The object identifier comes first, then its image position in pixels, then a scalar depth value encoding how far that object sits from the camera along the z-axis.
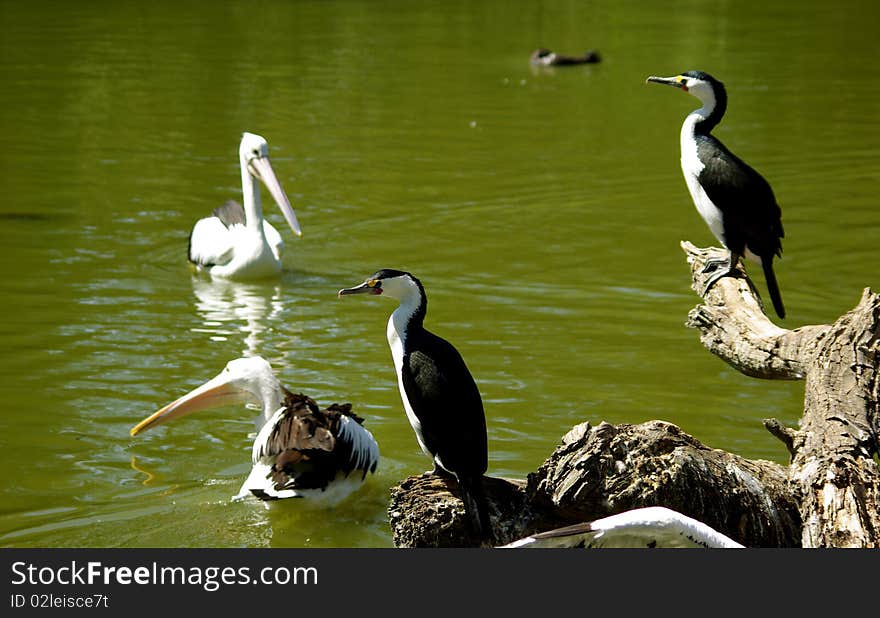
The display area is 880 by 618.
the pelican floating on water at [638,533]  6.65
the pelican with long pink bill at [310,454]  10.34
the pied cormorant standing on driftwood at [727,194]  11.23
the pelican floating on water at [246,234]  17.95
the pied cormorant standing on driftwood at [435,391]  8.30
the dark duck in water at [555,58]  38.09
